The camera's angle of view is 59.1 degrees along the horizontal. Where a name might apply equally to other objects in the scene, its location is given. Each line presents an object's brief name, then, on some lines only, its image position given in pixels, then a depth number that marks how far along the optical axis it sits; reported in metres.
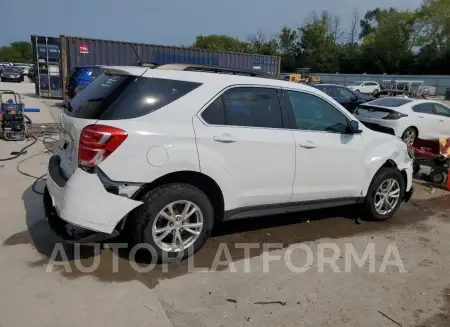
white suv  3.31
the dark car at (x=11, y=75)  35.72
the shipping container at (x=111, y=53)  19.48
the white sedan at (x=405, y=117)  10.96
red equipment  7.49
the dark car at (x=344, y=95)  14.90
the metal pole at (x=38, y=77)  20.70
